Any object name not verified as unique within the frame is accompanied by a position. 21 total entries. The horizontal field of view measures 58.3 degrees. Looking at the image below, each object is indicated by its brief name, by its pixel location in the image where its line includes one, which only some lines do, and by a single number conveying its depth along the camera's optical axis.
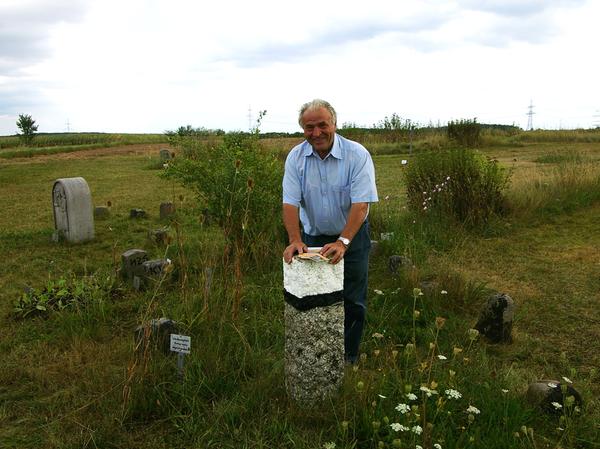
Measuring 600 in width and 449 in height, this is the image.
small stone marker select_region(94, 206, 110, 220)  9.47
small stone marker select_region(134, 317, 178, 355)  3.65
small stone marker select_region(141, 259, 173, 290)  5.32
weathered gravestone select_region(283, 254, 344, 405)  2.87
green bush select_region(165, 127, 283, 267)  5.93
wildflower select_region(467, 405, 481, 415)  2.67
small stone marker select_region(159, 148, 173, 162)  18.93
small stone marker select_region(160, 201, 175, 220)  9.37
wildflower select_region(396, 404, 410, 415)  2.56
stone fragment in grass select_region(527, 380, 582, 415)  3.08
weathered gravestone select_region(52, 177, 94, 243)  7.54
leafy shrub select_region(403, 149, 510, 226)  7.70
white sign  3.19
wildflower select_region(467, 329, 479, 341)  3.08
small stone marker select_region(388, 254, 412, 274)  5.54
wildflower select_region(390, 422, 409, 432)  2.45
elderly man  3.15
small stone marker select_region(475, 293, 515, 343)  4.20
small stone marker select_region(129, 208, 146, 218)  9.48
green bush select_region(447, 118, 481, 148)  23.08
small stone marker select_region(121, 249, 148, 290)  5.55
